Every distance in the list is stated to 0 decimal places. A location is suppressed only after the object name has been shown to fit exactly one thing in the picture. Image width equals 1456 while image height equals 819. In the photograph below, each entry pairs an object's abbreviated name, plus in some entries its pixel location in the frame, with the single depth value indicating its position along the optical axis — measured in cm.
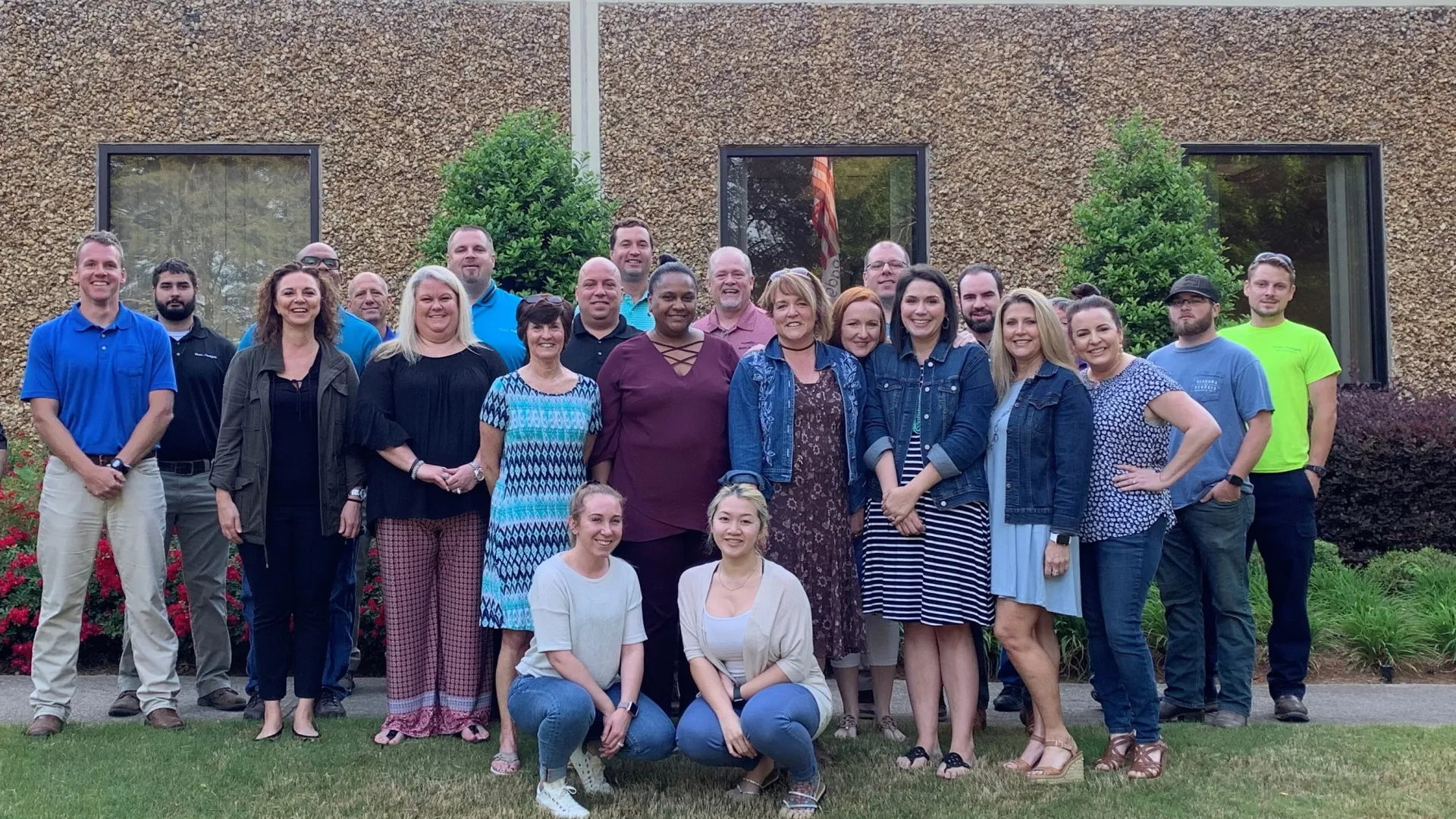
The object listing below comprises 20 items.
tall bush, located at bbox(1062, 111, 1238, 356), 894
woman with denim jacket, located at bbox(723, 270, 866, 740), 514
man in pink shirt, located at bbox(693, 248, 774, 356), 616
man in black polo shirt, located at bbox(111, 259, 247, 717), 627
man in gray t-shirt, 583
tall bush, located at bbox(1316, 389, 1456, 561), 905
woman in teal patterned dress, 520
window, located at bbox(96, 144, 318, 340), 1063
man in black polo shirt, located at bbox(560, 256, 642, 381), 575
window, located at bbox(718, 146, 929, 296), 1085
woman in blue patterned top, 495
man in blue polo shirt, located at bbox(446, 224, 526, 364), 645
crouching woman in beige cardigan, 452
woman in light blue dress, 489
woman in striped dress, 501
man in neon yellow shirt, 607
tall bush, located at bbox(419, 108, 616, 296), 782
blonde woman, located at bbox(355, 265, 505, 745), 542
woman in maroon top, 515
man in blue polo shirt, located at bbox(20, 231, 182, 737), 570
